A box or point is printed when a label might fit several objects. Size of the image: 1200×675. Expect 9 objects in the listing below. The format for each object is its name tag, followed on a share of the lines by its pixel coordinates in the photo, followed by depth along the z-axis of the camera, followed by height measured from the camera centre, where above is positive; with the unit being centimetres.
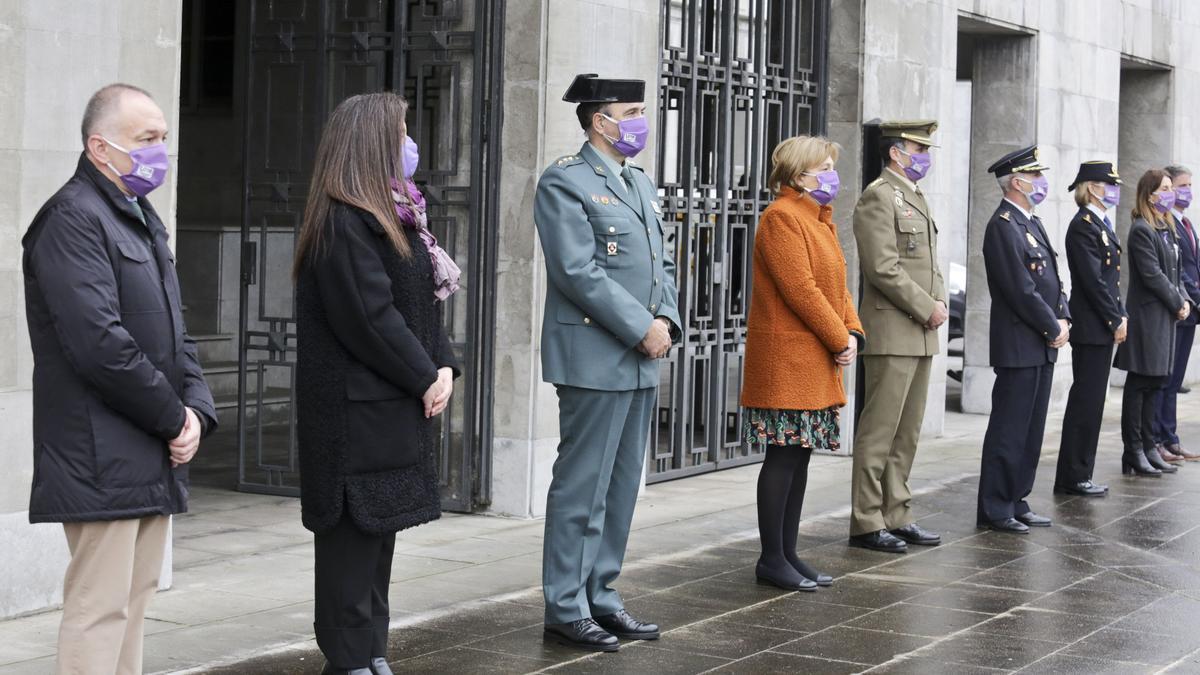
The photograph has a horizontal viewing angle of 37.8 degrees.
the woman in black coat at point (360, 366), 511 -15
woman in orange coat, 714 -7
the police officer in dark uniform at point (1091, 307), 992 +14
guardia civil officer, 605 -6
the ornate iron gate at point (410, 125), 880 +96
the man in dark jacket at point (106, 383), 430 -18
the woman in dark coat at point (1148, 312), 1112 +13
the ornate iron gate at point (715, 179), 1034 +87
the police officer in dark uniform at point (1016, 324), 865 +3
